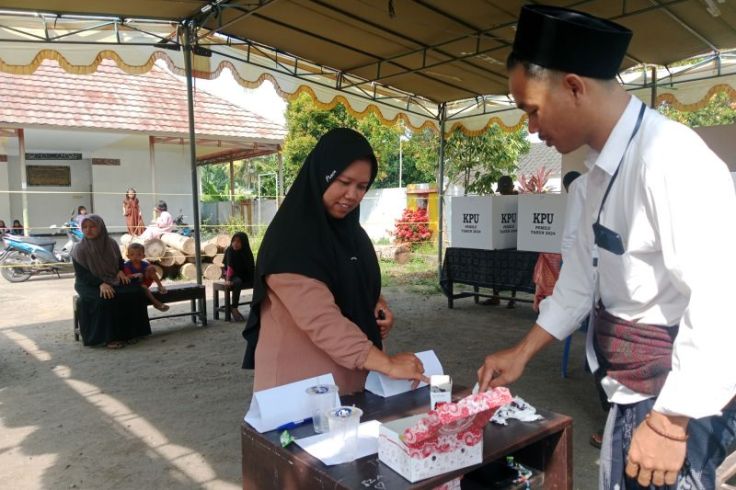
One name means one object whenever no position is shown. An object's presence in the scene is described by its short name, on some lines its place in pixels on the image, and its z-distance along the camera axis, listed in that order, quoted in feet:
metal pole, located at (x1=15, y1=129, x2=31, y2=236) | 34.65
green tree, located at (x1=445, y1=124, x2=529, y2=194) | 39.68
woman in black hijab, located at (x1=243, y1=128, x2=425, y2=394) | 4.99
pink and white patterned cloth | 3.65
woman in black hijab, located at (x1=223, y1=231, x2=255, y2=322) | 22.15
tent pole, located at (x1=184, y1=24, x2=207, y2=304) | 19.48
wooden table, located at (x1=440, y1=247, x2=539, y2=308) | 20.13
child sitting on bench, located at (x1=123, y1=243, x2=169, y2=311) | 19.86
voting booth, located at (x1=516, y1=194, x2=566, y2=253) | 18.79
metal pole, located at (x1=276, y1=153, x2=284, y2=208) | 43.33
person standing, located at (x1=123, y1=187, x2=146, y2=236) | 37.60
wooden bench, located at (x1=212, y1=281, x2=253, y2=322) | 22.03
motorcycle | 32.50
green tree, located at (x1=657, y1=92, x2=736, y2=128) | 55.11
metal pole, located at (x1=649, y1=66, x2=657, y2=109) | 21.86
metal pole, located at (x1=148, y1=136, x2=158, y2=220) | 39.17
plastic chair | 14.33
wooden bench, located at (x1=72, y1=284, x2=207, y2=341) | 20.44
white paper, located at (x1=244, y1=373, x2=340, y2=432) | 4.61
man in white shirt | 2.97
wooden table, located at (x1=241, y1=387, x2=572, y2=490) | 3.80
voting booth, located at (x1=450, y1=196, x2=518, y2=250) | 21.02
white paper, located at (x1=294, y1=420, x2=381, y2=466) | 4.08
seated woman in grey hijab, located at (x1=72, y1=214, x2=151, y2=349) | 18.33
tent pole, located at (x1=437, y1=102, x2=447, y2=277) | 27.94
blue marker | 4.66
